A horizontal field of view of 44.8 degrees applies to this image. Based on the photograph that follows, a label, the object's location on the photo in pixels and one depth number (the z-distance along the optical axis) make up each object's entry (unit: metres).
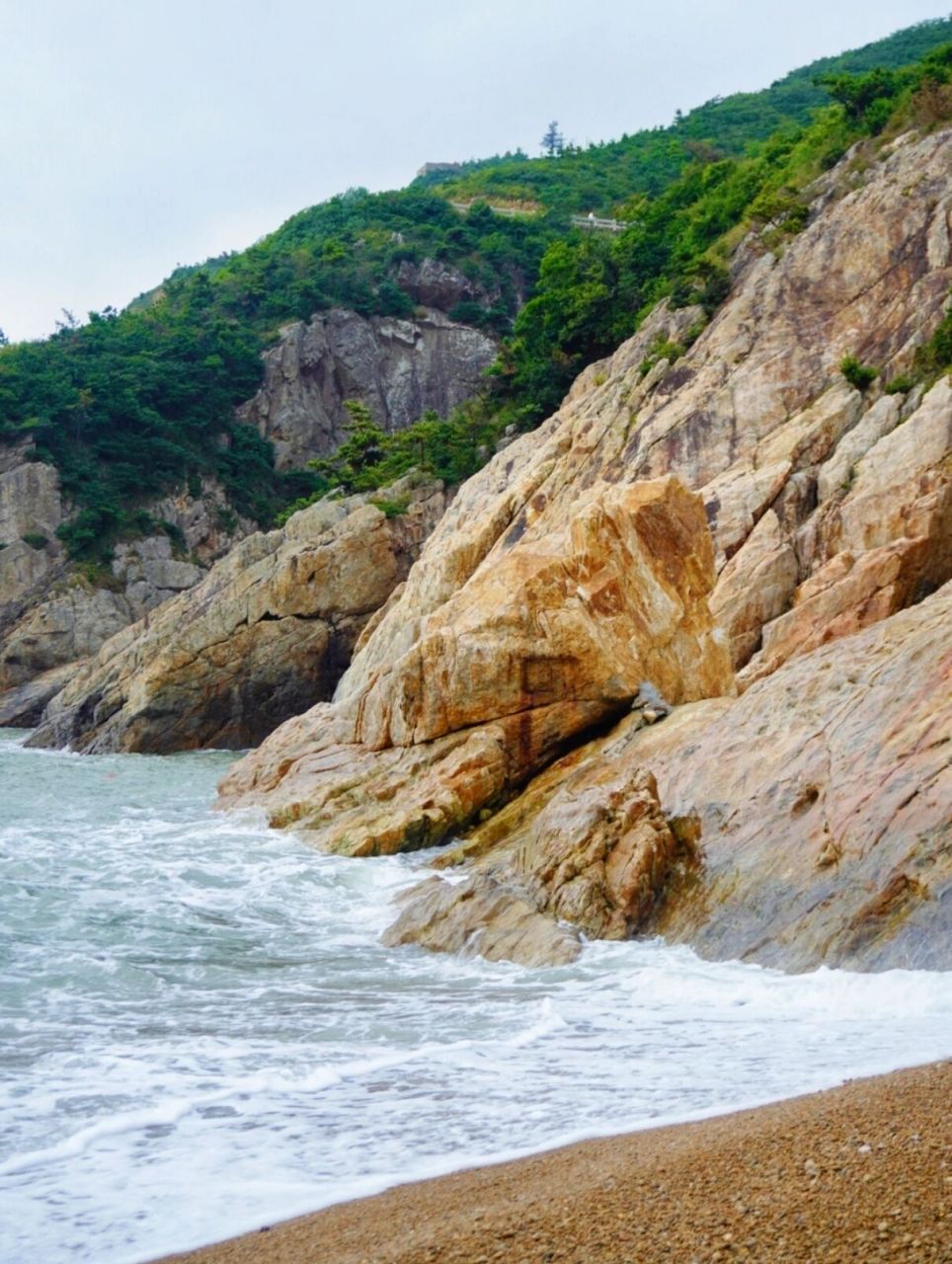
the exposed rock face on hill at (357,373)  68.50
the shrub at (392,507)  41.12
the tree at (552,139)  143.50
